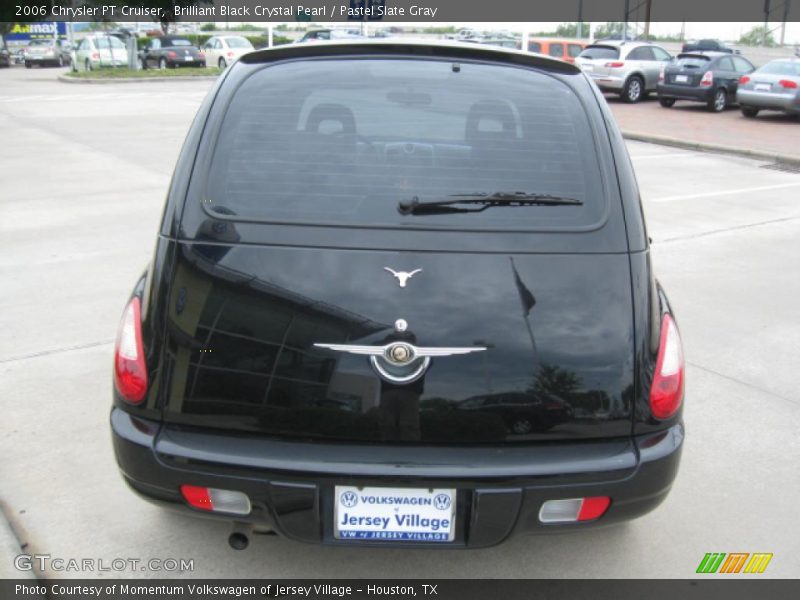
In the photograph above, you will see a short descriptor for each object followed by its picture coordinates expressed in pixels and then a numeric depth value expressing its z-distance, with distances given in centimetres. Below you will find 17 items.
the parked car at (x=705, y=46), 2890
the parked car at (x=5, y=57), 4006
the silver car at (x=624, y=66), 2214
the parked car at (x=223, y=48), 3328
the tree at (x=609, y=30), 5534
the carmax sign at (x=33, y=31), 4625
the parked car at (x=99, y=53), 3066
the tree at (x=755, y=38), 5800
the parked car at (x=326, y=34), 3303
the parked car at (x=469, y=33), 4424
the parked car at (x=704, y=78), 2036
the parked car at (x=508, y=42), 2732
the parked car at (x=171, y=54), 3266
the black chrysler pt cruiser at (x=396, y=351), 237
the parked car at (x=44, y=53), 4012
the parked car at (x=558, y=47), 2439
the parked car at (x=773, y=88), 1806
